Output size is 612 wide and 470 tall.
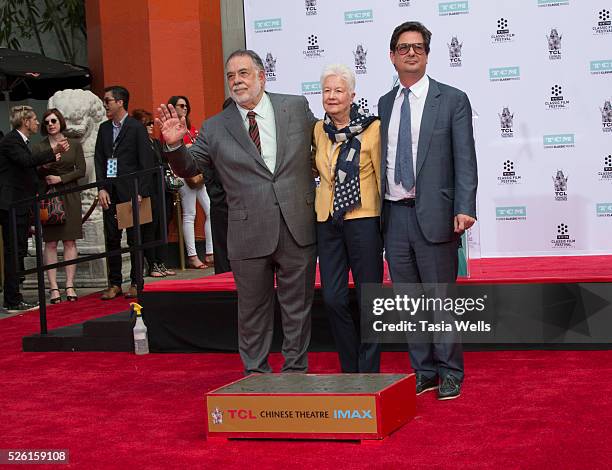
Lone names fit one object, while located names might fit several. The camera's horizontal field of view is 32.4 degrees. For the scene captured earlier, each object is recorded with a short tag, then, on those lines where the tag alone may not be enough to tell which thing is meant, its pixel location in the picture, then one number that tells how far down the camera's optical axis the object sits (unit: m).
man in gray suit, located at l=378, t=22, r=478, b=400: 4.31
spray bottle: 6.12
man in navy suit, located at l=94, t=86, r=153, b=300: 7.88
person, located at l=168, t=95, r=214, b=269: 9.80
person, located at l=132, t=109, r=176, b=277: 8.69
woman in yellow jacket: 4.39
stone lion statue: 9.56
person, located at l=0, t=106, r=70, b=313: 7.98
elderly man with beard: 4.39
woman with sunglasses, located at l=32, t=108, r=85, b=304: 8.28
